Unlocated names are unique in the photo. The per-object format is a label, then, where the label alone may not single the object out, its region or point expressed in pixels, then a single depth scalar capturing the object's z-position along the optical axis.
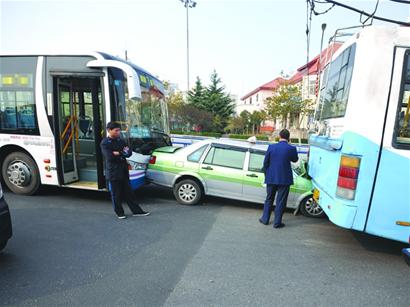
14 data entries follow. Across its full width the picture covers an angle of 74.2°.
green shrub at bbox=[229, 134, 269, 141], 26.75
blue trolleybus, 3.12
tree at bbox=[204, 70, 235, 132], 39.03
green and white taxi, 5.57
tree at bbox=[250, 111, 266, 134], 39.14
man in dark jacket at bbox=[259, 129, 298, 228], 4.77
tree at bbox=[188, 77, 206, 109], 39.19
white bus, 5.38
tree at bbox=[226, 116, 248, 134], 40.06
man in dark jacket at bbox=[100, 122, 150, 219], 4.75
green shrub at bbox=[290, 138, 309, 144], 23.14
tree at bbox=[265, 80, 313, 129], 23.88
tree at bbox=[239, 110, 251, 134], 40.69
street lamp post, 30.67
